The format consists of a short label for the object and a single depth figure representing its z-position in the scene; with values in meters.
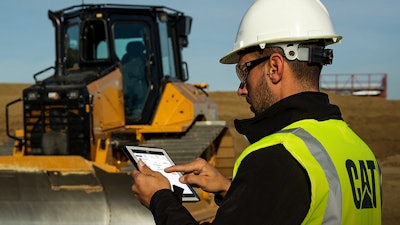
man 3.05
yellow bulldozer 11.84
